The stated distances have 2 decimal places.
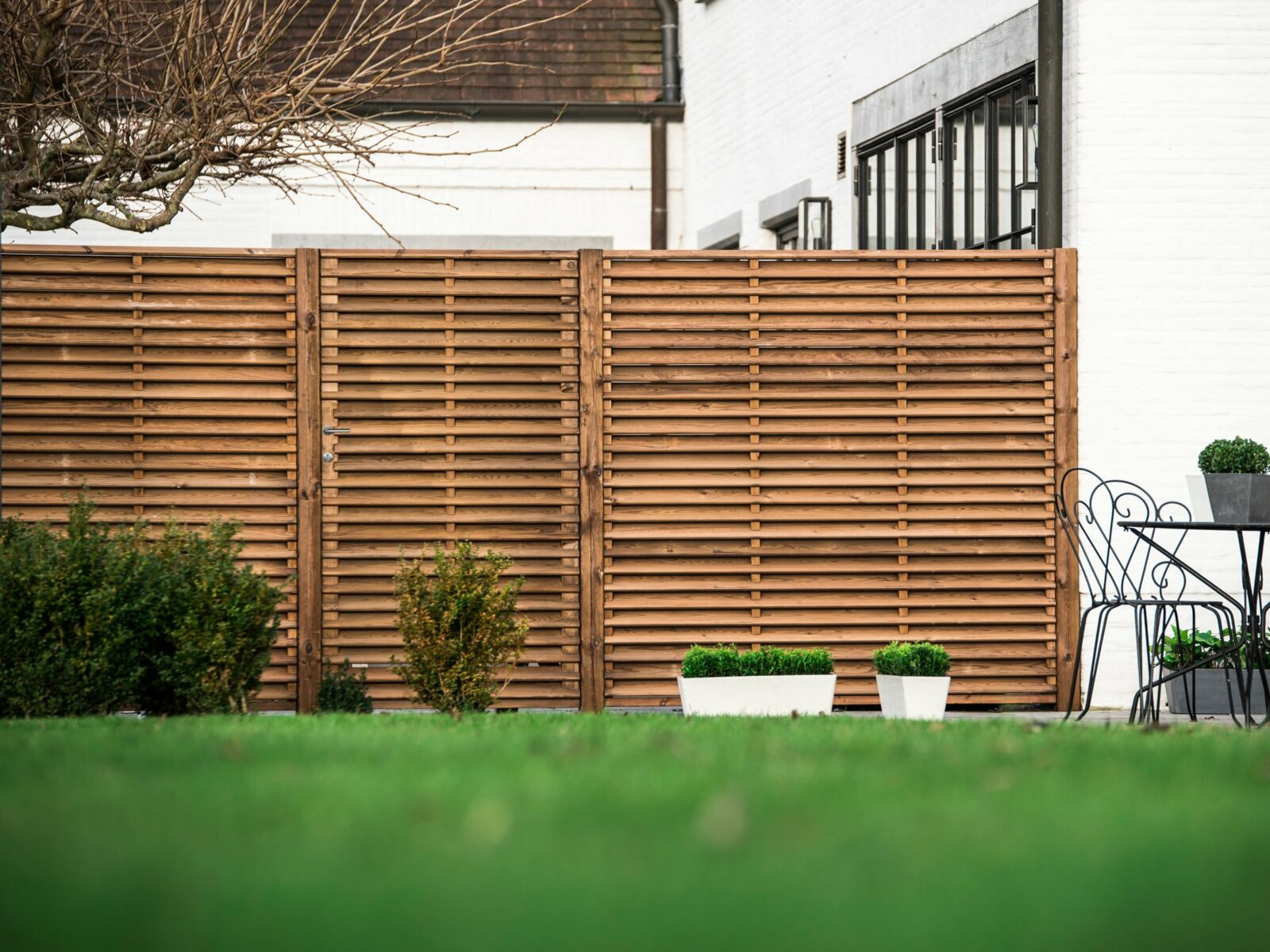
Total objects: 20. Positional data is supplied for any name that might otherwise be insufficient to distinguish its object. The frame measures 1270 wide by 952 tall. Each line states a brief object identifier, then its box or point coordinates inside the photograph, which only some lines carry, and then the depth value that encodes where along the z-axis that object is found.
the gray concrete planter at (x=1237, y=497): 13.57
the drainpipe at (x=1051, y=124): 16.64
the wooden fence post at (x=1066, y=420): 16.23
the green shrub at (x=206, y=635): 12.70
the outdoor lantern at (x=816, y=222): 25.22
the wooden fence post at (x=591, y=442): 16.09
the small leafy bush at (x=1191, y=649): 15.33
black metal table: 13.31
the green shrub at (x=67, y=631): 12.29
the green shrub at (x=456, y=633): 14.05
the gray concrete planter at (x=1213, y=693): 15.53
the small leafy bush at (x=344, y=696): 15.16
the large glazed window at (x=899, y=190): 22.23
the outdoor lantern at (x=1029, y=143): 18.05
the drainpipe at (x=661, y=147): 31.08
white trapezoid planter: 15.11
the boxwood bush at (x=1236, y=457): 13.84
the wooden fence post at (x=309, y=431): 15.93
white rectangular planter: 14.90
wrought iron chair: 15.58
